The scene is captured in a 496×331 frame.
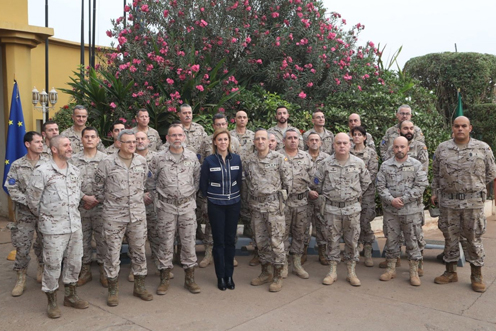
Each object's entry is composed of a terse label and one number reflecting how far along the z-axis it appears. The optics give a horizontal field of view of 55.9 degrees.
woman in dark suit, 5.29
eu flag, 7.15
